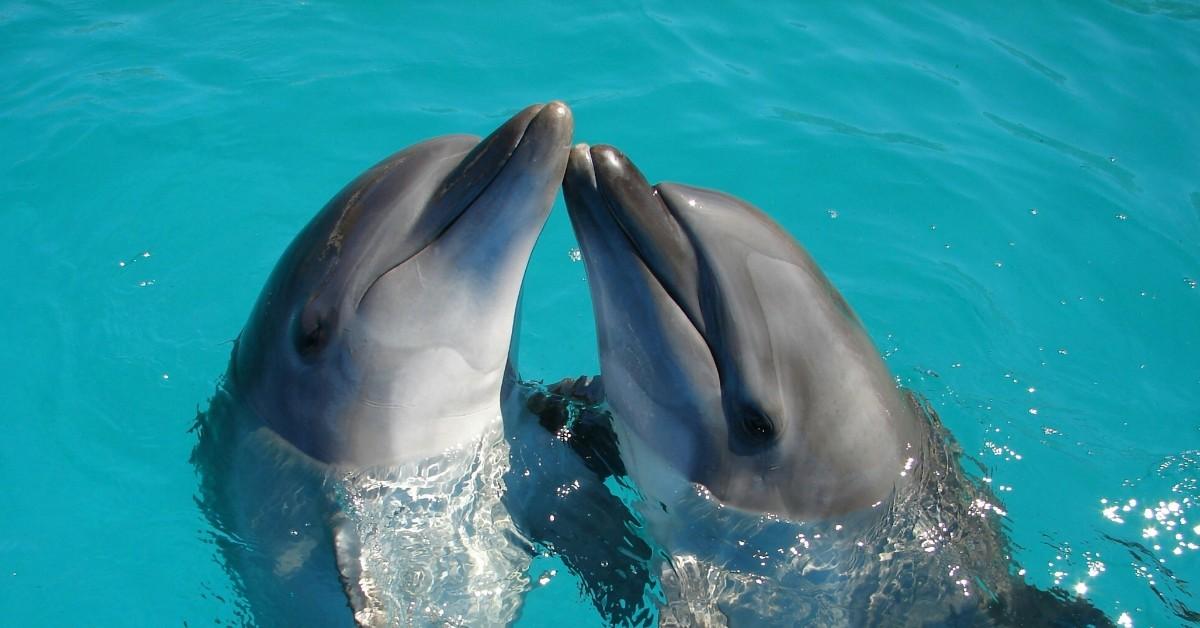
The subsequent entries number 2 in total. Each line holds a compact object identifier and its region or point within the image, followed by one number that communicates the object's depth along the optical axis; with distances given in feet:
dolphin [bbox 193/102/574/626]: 14.46
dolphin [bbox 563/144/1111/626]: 14.06
